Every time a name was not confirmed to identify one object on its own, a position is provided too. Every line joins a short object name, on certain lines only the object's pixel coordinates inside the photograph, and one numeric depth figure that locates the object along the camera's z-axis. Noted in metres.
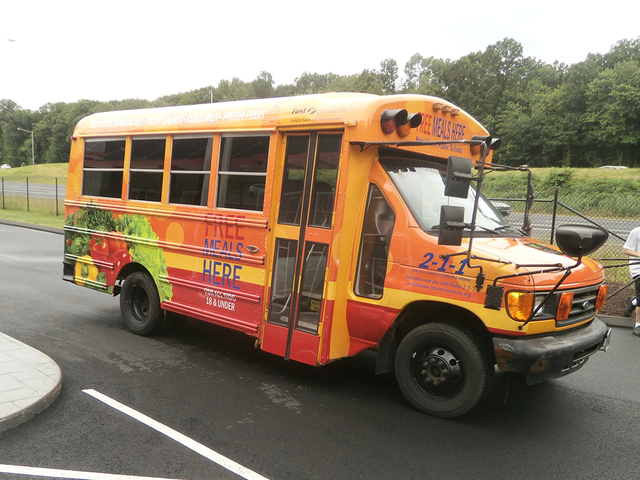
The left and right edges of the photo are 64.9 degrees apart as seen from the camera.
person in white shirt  7.45
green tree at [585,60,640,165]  62.03
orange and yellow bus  4.04
